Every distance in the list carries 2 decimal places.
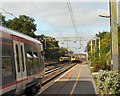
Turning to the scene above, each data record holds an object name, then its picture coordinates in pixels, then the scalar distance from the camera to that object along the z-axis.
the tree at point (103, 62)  18.93
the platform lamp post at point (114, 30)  9.25
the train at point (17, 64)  6.41
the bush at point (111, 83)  8.15
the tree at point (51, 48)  63.33
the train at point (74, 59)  73.67
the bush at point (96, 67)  22.11
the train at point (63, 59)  68.58
